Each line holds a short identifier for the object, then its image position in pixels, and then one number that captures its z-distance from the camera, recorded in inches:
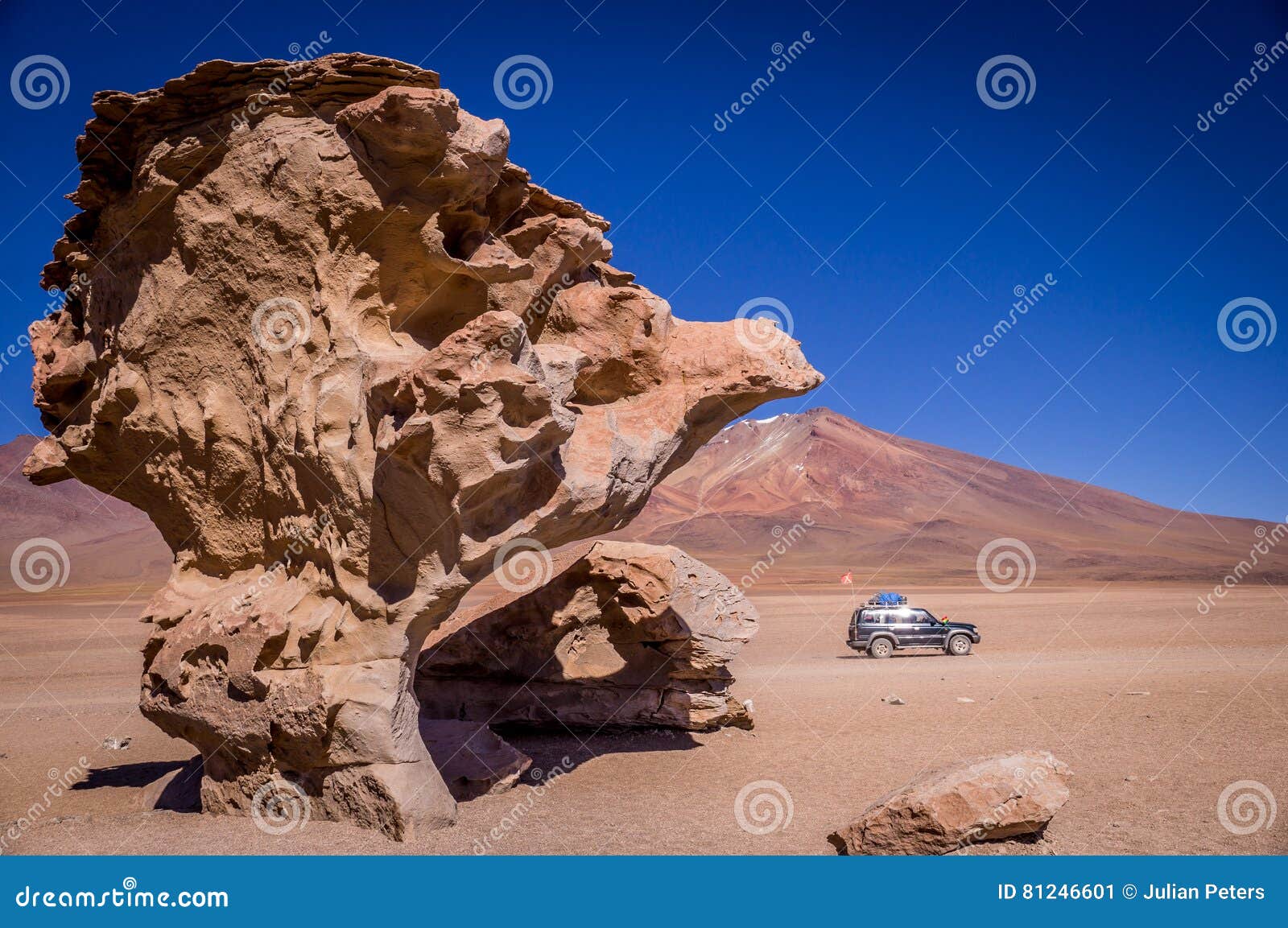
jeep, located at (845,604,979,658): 971.3
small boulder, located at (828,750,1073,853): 274.7
